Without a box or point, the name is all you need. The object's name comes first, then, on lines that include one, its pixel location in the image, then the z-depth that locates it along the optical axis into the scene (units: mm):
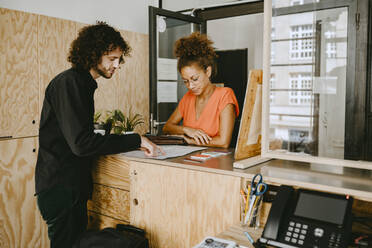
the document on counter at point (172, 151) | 1760
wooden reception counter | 1305
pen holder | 1311
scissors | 1303
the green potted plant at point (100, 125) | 2207
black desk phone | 1034
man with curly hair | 1573
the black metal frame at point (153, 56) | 3412
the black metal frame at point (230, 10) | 3982
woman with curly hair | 2365
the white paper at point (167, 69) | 3779
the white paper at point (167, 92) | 3768
